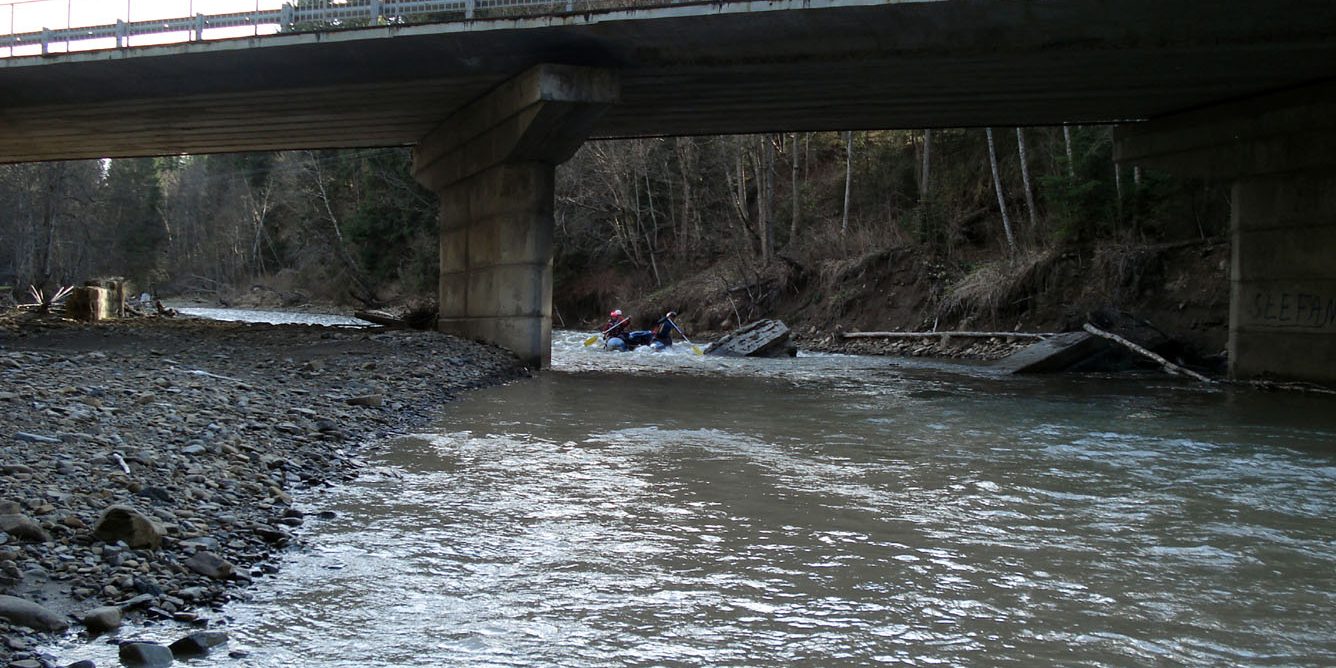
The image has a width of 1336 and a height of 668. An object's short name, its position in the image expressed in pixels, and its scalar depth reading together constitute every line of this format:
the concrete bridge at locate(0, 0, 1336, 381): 14.38
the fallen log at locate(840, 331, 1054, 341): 23.38
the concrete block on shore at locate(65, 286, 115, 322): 26.34
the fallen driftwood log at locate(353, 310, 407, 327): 27.72
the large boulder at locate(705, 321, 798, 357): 24.98
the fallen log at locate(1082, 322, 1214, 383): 19.59
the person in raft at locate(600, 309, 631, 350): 27.27
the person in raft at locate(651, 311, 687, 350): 26.77
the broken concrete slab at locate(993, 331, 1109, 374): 20.14
